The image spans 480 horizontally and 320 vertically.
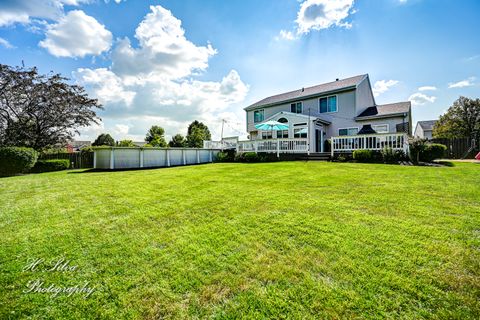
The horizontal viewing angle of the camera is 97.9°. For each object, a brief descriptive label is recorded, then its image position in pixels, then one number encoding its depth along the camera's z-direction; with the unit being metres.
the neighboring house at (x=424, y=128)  36.50
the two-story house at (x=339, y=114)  15.09
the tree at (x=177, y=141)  42.35
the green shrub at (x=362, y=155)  10.78
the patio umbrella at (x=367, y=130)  15.33
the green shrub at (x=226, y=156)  15.38
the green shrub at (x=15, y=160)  11.35
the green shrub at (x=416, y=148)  10.34
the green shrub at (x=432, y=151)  10.57
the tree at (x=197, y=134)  43.56
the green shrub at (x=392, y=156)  10.19
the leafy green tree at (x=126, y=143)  28.89
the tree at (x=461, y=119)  24.16
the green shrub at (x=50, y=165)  13.55
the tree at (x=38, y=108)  14.33
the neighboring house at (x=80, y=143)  49.44
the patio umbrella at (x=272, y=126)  14.46
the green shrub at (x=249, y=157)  13.87
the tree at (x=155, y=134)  39.66
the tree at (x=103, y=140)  44.78
